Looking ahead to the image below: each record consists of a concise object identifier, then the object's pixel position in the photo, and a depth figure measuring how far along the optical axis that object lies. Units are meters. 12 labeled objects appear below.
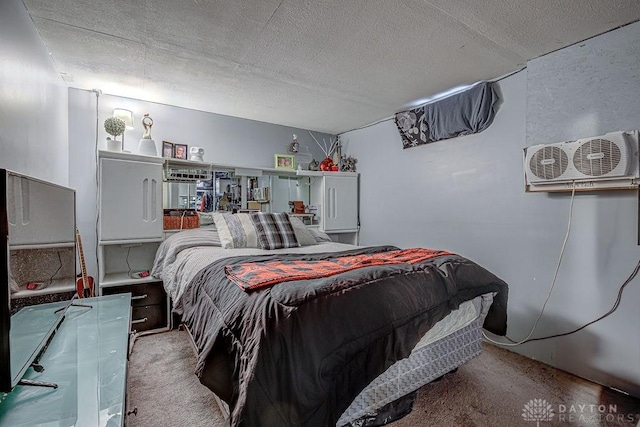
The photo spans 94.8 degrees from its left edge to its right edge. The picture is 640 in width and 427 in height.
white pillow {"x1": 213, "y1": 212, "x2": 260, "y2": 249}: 2.61
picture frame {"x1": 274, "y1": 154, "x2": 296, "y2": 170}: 3.68
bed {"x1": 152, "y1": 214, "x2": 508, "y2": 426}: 1.03
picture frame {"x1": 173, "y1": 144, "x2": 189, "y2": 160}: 3.10
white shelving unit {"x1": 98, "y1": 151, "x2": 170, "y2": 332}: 2.51
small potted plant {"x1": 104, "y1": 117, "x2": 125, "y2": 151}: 2.60
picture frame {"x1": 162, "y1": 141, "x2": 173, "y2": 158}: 3.04
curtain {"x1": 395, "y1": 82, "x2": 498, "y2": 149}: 2.50
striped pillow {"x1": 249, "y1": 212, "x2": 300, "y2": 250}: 2.71
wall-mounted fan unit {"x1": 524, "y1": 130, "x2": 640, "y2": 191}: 1.73
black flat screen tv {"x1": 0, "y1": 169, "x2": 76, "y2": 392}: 0.88
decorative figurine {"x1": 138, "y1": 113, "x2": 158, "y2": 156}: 2.80
